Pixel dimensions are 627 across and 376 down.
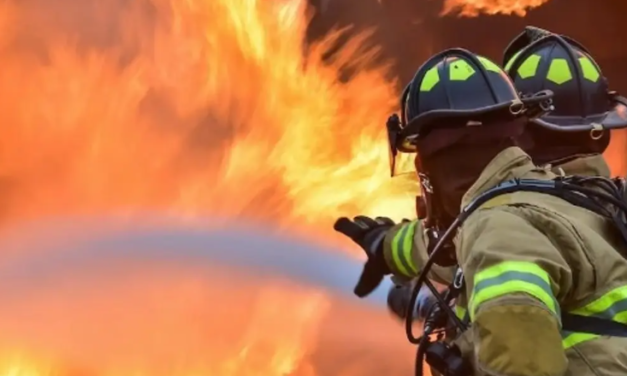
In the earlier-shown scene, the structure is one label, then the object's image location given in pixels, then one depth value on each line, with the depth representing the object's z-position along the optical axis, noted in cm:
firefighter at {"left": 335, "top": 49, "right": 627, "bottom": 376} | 640
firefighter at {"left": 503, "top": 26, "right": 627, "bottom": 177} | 752
